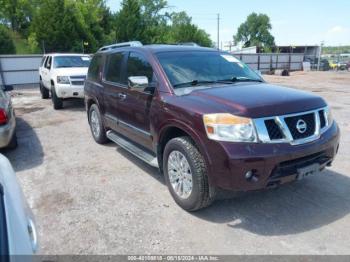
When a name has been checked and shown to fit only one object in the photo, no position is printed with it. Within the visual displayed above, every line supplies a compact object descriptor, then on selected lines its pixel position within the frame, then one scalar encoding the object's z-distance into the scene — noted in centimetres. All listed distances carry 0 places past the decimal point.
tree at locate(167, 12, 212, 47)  5231
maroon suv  305
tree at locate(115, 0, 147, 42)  4188
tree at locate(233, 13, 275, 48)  10562
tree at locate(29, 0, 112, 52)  3428
